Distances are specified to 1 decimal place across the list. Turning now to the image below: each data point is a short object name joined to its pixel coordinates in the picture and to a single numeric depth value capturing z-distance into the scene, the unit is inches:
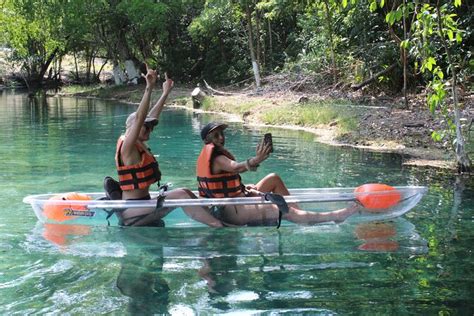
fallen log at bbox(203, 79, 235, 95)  923.4
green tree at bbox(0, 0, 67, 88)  1024.2
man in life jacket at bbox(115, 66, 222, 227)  211.3
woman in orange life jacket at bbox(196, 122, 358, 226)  224.4
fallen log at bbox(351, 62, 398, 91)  633.6
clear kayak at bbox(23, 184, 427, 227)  231.6
